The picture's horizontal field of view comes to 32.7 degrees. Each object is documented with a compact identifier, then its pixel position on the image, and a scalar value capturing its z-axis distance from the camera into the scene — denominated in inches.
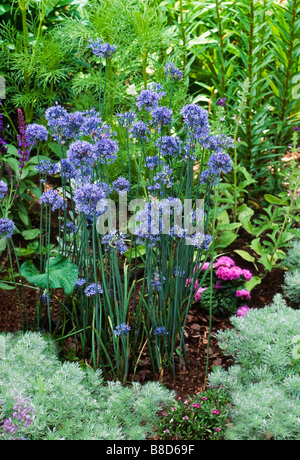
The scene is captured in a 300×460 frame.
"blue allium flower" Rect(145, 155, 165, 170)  94.7
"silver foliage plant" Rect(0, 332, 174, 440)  79.7
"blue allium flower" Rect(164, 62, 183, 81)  91.1
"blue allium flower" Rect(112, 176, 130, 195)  91.6
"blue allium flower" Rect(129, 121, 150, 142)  89.9
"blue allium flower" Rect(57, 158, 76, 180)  94.5
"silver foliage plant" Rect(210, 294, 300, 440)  82.1
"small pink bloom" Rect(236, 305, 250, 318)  119.0
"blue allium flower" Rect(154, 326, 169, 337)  96.5
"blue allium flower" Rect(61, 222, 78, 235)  103.7
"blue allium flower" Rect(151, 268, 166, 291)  96.2
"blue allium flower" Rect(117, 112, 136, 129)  91.6
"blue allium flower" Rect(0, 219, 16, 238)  88.6
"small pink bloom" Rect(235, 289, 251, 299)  119.7
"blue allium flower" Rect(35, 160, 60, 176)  95.1
